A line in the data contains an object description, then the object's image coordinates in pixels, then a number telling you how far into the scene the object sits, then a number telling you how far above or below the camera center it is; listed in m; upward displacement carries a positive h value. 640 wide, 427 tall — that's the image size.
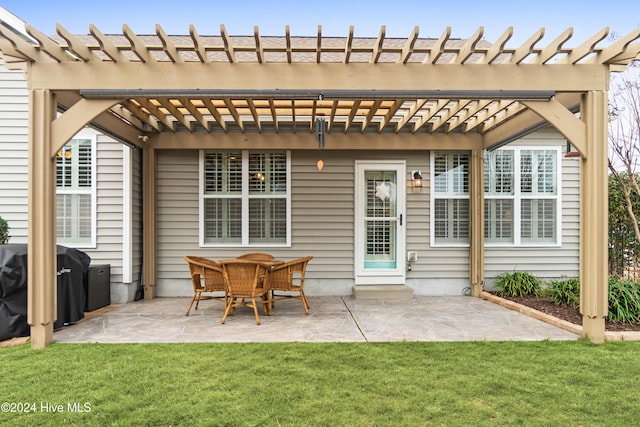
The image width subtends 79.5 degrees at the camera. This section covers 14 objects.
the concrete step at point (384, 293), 6.13 -1.28
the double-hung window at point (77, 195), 5.91 +0.27
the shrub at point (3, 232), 5.31 -0.27
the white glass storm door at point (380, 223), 6.51 -0.17
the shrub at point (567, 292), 5.20 -1.11
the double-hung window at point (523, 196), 6.68 +0.30
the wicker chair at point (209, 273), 4.70 -0.75
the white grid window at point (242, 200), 6.46 +0.21
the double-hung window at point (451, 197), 6.63 +0.28
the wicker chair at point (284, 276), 4.90 -0.81
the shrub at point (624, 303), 4.32 -1.03
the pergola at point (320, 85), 3.53 +1.24
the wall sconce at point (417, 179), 6.51 +0.58
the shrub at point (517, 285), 6.11 -1.15
